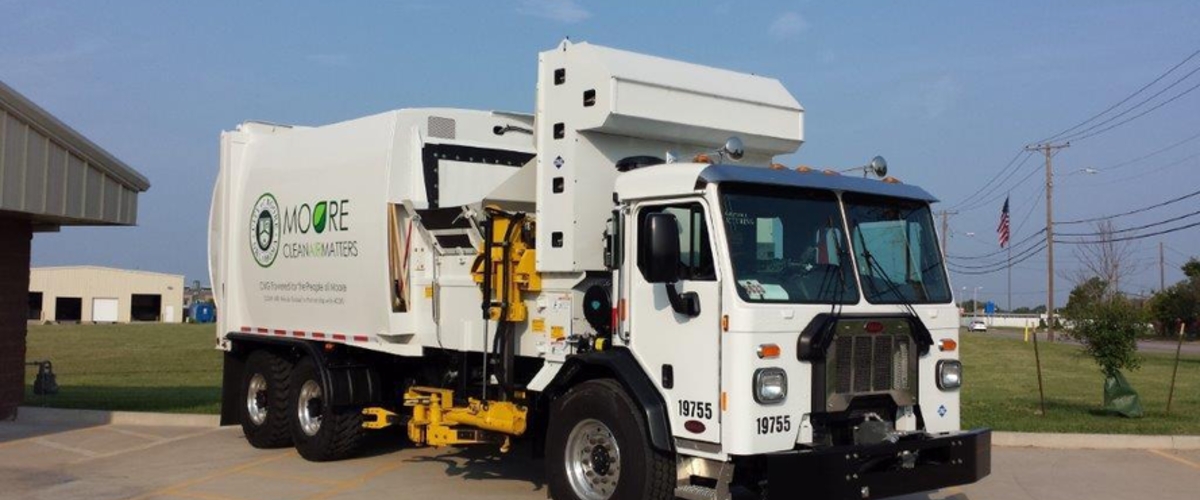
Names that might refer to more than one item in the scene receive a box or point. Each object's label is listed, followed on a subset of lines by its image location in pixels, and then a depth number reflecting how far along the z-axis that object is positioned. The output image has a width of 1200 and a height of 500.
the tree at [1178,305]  72.56
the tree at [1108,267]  62.94
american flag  49.47
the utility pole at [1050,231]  58.41
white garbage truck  7.45
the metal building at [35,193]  12.93
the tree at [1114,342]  16.34
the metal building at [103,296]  108.69
